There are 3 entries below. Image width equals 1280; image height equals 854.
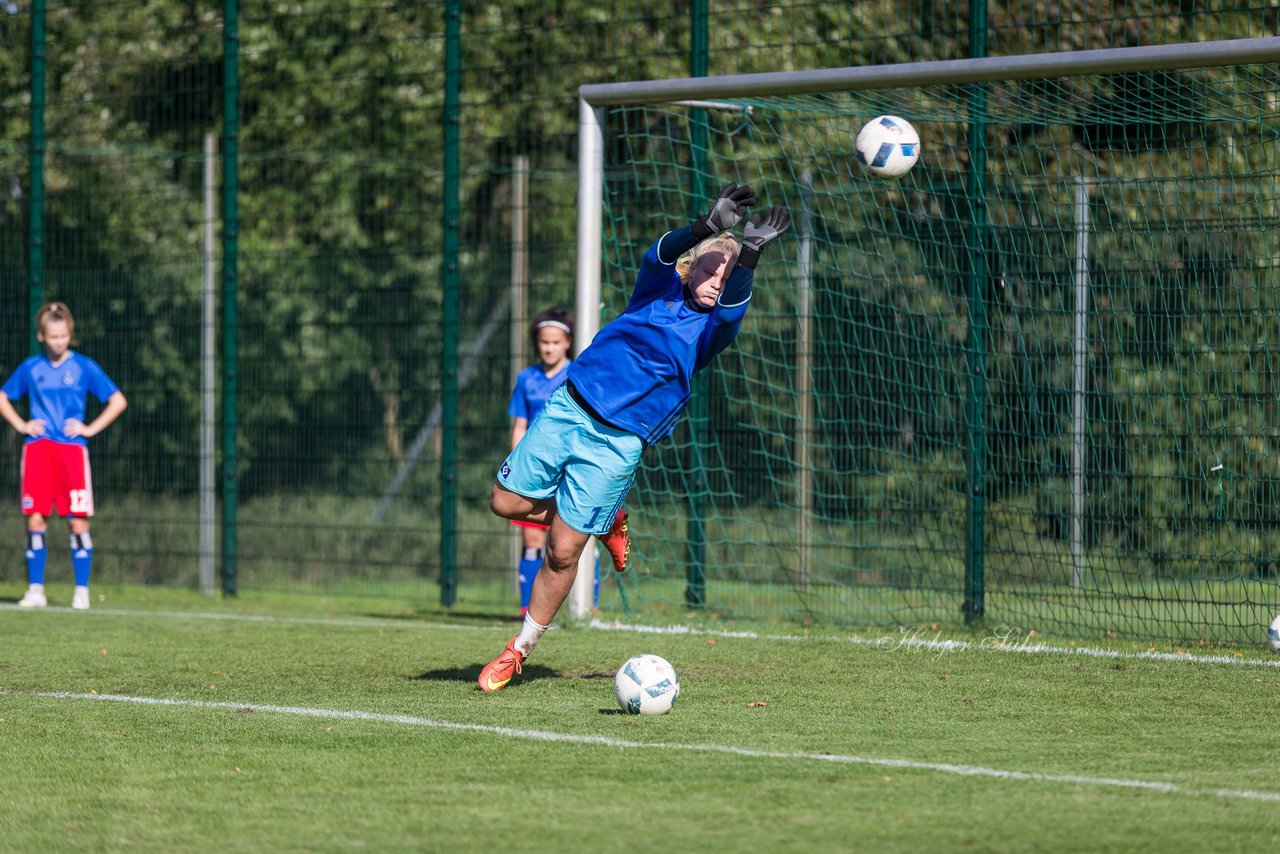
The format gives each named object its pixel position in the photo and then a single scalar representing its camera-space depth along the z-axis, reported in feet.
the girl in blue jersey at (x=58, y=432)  71.77
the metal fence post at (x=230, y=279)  80.33
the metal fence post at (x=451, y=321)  73.72
